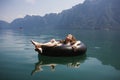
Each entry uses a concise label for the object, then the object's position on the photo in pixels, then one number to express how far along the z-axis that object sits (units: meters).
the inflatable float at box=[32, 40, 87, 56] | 6.60
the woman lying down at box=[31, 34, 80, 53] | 6.54
